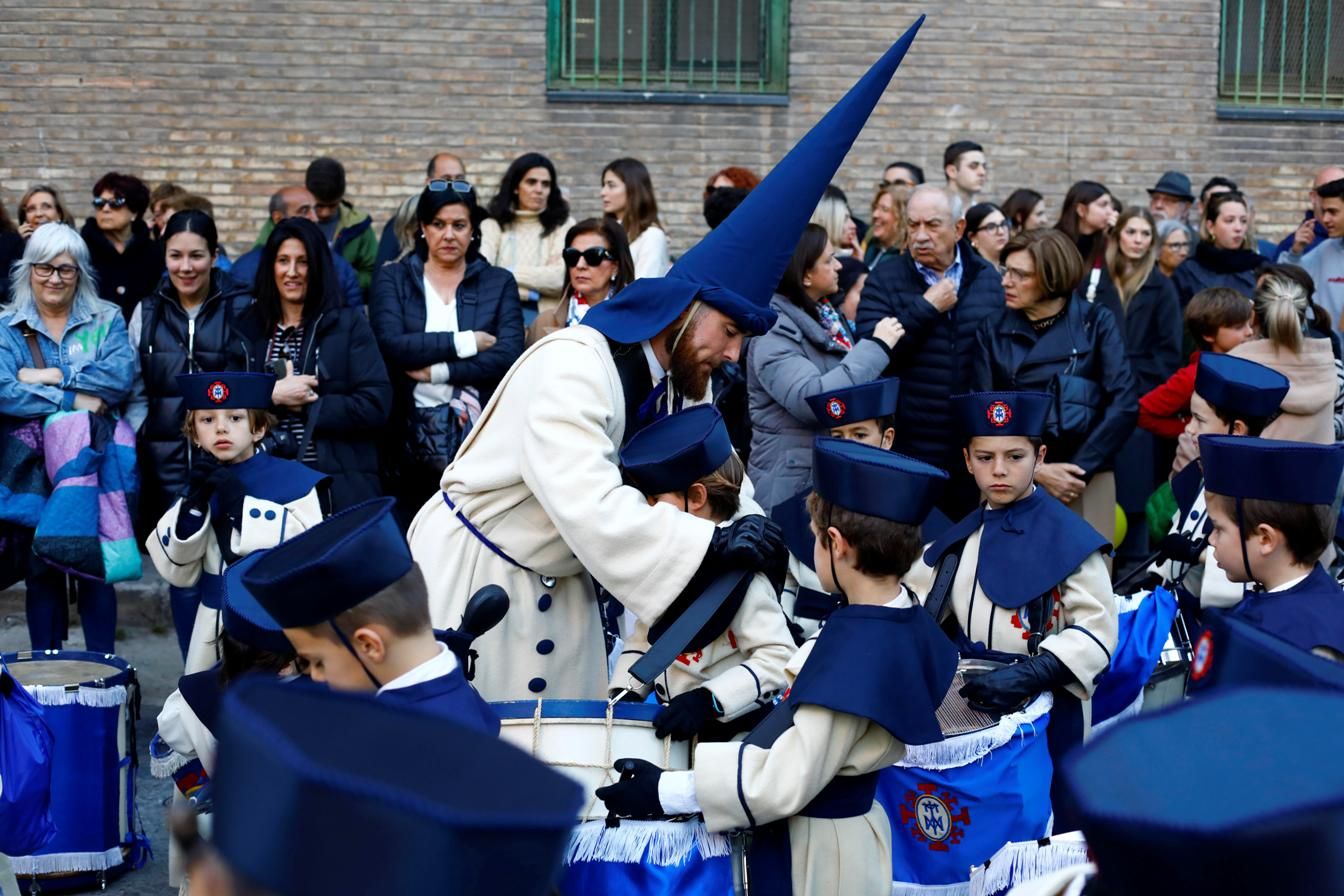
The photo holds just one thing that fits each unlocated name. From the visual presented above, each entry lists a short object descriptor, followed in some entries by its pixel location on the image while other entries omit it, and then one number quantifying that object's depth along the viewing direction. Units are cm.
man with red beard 414
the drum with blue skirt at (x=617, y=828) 355
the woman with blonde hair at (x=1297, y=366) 679
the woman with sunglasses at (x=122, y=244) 884
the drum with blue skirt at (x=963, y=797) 428
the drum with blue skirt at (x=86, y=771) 546
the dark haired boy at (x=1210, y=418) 562
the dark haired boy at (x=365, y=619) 296
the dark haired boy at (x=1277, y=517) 425
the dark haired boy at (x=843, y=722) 352
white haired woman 718
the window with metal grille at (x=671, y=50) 1204
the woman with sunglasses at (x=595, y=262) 752
